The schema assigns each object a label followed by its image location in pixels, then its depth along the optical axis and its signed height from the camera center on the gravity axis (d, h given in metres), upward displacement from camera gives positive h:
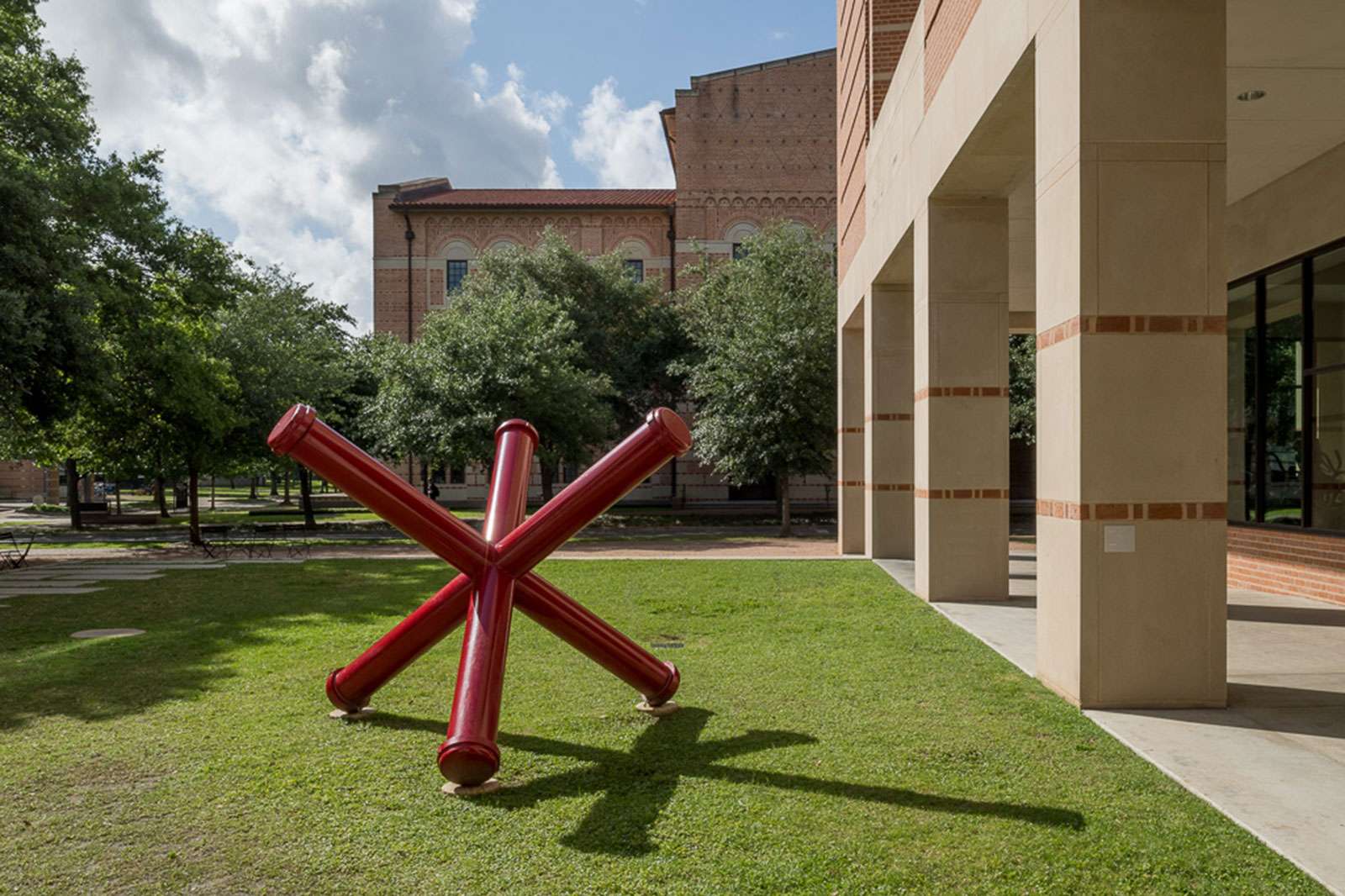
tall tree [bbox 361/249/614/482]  25.77 +1.69
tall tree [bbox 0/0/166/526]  15.48 +4.01
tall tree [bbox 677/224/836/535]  25.64 +1.77
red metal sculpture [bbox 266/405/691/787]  5.10 -0.67
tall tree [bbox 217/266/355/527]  24.94 +2.10
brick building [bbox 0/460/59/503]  59.59 -1.81
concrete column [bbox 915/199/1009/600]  11.80 +0.69
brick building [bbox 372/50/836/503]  42.03 +10.53
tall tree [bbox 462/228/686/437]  35.31 +5.00
